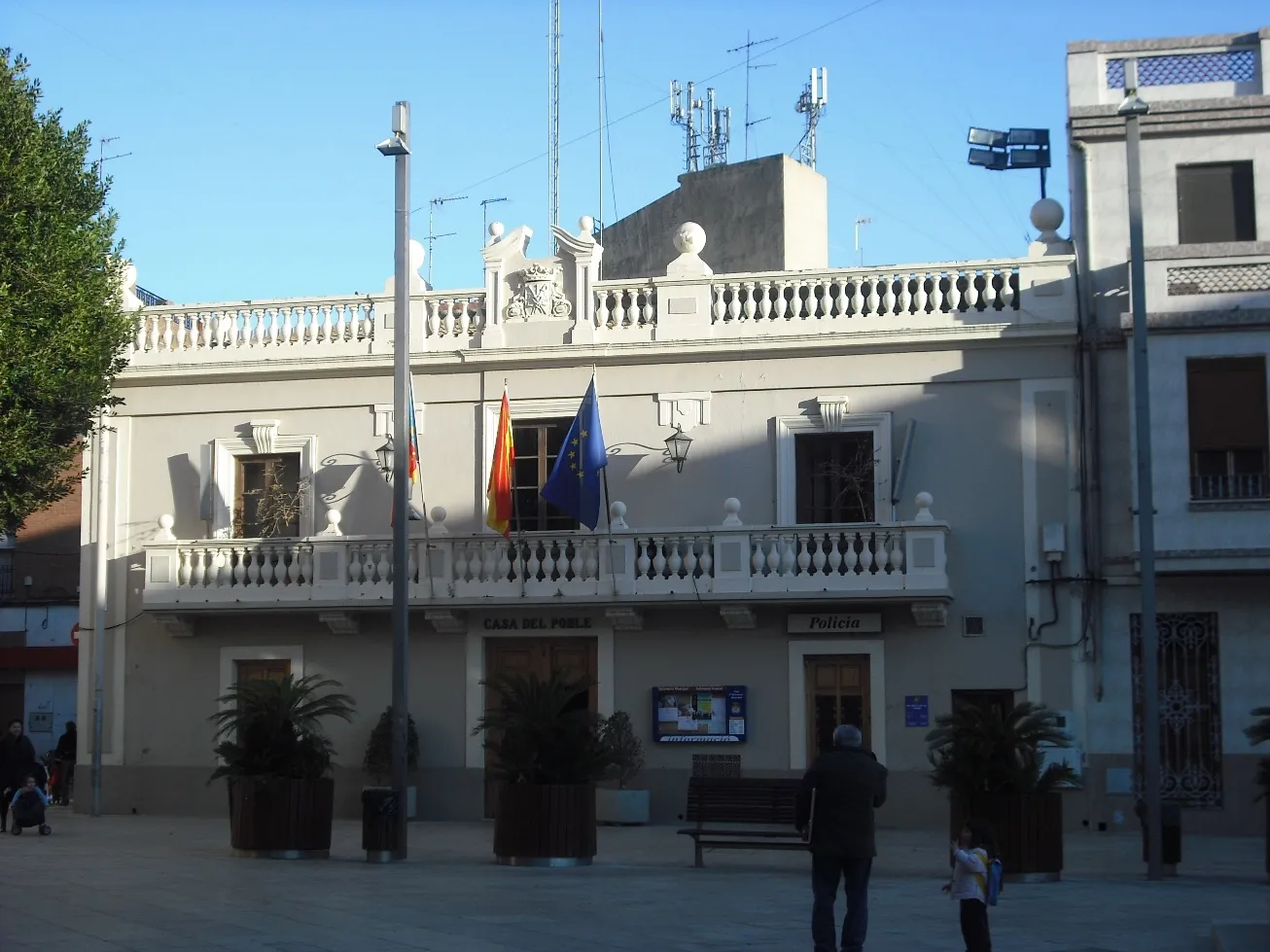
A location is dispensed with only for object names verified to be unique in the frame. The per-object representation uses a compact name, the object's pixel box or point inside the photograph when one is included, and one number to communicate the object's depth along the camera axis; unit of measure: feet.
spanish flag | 77.92
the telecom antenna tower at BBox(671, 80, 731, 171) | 123.65
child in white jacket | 35.19
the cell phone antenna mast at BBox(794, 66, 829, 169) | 118.93
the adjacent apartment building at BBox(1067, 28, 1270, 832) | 72.95
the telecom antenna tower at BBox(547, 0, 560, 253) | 101.76
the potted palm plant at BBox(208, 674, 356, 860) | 58.08
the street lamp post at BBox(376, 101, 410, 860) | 60.80
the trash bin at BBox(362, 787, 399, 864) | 57.93
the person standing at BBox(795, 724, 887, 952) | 36.09
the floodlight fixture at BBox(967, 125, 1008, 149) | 86.38
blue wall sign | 77.20
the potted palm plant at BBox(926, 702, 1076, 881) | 53.42
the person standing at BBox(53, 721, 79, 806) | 96.32
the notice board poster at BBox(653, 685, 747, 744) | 79.15
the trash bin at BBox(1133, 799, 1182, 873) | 54.80
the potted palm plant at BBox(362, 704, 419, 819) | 80.53
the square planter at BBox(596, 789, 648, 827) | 78.02
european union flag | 76.95
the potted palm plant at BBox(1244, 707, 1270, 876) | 53.16
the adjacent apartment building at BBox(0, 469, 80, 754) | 120.37
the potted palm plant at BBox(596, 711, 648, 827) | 77.97
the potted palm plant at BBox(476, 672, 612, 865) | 55.88
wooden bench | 58.44
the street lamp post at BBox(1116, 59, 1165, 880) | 58.13
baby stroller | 69.72
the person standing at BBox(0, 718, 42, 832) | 72.02
